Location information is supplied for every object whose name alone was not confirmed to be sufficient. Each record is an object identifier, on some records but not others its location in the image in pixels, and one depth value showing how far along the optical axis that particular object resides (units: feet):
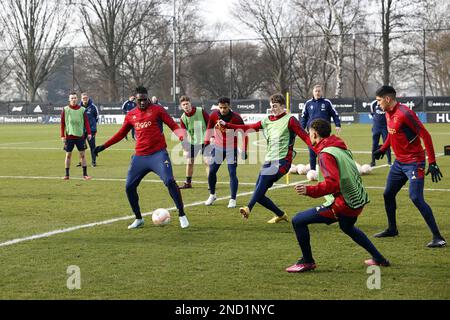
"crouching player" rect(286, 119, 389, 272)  23.04
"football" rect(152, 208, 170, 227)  34.24
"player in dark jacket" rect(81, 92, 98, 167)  70.94
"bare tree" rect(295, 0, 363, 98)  178.29
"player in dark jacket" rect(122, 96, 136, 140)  91.88
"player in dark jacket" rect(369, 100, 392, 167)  62.64
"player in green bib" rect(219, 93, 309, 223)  33.55
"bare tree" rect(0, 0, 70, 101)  222.48
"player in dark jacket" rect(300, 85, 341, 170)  56.24
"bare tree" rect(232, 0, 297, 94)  208.85
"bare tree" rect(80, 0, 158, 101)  216.54
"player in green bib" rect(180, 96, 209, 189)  50.42
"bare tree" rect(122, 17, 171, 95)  218.59
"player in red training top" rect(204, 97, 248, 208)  40.68
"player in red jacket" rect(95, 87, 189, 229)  34.04
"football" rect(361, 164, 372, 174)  56.30
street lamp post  181.78
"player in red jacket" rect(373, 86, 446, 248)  29.27
